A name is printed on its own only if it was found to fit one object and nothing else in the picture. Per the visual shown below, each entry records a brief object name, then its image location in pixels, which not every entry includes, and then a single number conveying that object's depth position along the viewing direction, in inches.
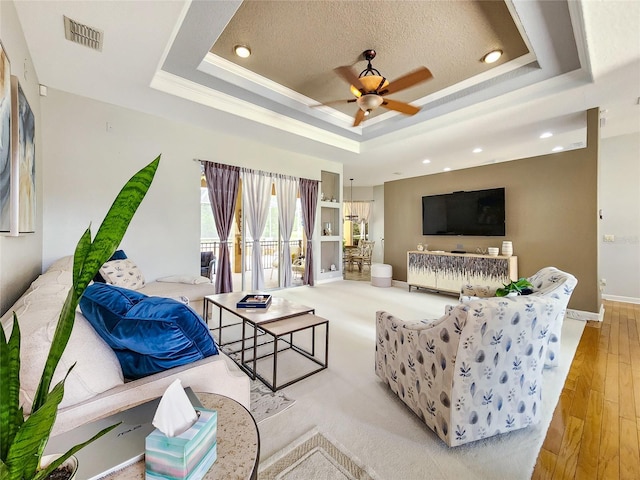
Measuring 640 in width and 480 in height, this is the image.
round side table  28.7
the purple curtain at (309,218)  225.8
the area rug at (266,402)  72.3
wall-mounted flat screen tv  190.2
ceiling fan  103.3
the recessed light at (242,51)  108.8
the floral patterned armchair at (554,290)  80.6
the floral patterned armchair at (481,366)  55.7
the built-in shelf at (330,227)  247.9
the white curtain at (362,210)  382.6
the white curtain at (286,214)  210.1
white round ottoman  237.5
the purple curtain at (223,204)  172.1
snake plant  19.8
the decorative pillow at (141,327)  43.8
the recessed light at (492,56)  111.3
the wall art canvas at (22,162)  65.9
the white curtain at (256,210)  191.3
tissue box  27.0
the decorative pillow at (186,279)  138.4
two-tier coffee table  85.5
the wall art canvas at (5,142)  56.1
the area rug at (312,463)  54.3
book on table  98.7
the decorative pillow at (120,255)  127.2
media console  180.5
